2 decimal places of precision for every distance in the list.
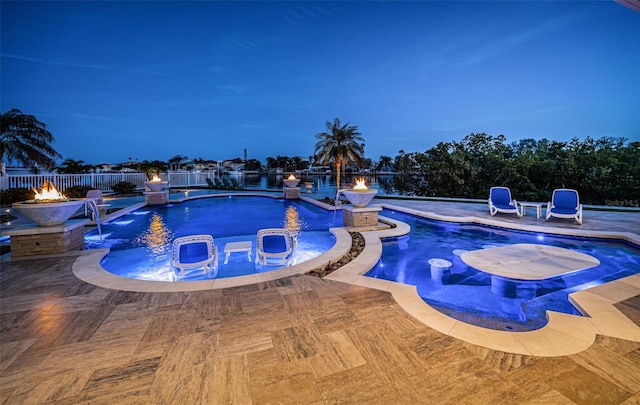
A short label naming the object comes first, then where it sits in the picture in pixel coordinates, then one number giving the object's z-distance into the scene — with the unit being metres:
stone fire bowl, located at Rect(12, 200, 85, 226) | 4.46
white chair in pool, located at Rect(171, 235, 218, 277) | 4.27
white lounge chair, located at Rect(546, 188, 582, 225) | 7.41
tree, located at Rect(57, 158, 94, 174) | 16.44
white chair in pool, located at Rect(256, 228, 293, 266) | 4.79
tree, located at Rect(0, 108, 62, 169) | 11.67
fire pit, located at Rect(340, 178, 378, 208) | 6.86
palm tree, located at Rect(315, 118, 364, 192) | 16.17
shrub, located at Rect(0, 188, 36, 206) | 9.70
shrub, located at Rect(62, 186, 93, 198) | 11.16
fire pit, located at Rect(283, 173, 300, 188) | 14.77
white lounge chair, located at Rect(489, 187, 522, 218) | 8.56
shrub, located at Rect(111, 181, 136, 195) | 14.75
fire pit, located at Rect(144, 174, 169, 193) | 11.99
